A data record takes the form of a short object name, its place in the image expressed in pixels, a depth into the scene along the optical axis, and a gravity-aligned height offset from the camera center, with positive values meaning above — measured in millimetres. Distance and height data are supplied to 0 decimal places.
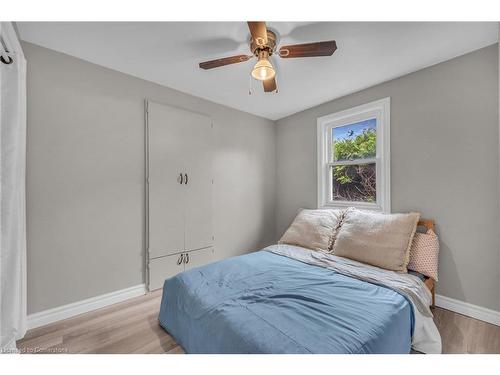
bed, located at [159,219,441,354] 1076 -721
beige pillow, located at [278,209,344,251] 2408 -504
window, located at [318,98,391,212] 2469 +360
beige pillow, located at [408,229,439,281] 1880 -599
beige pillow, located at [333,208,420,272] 1863 -483
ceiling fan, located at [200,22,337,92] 1421 +934
